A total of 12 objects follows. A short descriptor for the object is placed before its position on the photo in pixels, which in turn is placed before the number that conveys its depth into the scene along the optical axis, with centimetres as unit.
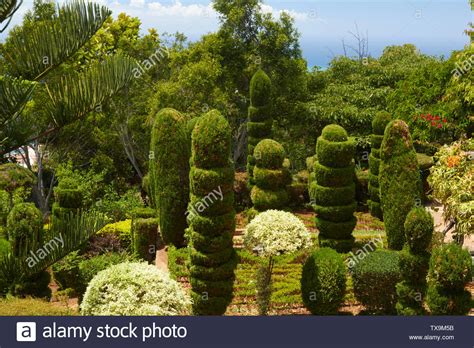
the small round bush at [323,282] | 1341
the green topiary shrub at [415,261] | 1192
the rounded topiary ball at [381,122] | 2284
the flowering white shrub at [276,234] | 1315
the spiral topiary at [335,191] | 1792
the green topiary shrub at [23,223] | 1253
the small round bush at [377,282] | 1378
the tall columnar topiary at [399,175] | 1789
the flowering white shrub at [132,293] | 880
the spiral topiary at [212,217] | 1456
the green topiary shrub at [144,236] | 1842
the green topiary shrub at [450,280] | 1116
